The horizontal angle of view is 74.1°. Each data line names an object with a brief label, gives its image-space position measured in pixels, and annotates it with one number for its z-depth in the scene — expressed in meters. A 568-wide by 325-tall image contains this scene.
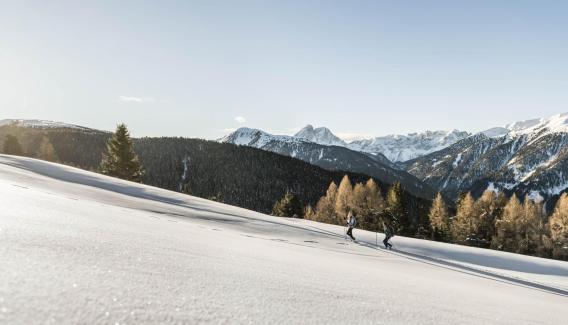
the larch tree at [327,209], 85.88
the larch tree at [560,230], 62.16
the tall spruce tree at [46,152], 68.62
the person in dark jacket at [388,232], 23.96
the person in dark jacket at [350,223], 24.73
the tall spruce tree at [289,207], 84.62
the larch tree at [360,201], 83.62
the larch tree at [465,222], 72.88
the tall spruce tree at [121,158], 53.53
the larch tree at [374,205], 79.19
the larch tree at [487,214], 74.00
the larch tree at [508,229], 68.88
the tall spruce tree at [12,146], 61.94
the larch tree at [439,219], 78.88
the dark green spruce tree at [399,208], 75.25
